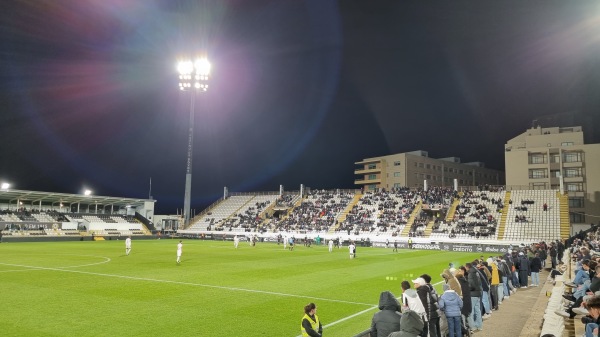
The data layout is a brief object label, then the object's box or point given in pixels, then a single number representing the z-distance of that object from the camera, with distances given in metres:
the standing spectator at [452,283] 11.05
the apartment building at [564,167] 69.06
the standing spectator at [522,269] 20.06
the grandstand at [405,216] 52.41
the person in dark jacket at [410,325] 6.19
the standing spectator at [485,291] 13.38
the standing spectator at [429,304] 8.98
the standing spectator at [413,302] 8.27
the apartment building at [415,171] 100.81
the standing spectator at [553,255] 25.23
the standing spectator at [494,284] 14.85
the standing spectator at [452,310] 9.91
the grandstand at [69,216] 61.12
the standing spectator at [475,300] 11.92
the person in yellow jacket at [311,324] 8.16
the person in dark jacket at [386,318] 7.12
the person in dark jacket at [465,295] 11.28
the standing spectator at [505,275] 16.85
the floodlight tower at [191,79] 68.81
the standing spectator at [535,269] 20.12
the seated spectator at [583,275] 13.51
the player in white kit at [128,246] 35.53
